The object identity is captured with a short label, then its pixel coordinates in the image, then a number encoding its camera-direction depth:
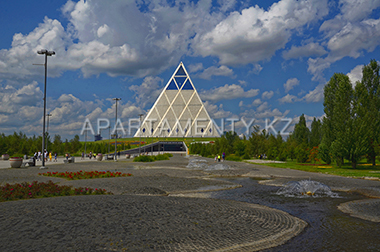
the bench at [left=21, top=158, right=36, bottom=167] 26.20
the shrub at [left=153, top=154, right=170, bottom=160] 48.04
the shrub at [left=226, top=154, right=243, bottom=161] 47.02
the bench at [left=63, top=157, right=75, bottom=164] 33.80
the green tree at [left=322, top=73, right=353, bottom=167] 28.24
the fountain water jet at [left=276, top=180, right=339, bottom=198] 11.84
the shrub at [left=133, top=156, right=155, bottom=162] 39.68
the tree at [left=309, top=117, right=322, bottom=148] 52.16
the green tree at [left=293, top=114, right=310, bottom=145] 59.91
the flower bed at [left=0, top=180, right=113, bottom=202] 9.93
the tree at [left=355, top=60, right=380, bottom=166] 29.44
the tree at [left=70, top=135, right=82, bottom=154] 73.88
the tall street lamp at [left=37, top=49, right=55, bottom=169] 24.86
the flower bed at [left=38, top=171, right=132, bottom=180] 17.33
